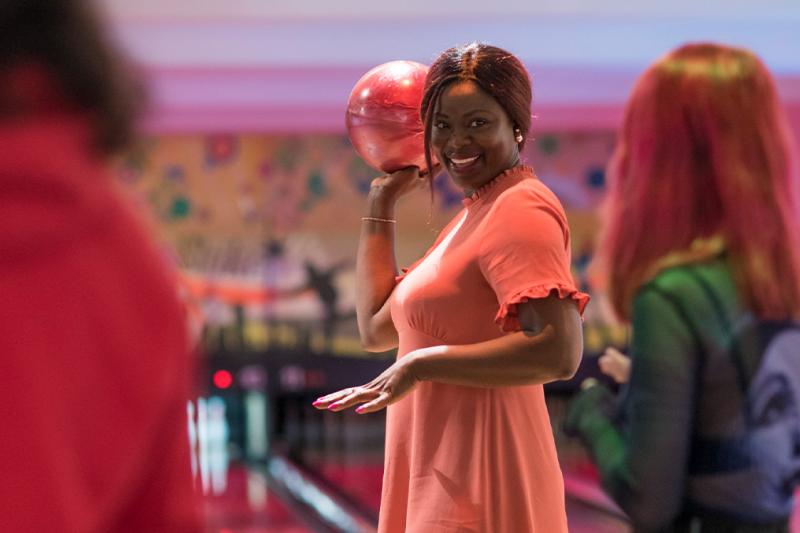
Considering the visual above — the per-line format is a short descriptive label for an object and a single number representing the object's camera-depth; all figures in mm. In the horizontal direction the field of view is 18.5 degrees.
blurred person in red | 2401
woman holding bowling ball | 3963
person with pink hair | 4032
